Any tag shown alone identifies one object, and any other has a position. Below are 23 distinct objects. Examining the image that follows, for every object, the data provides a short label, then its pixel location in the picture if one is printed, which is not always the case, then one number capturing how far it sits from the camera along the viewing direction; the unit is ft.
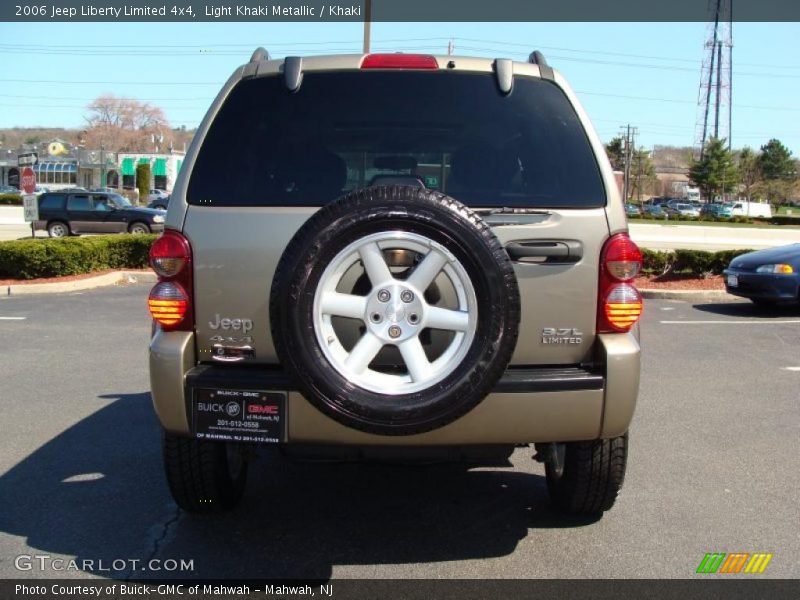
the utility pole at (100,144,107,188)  256.52
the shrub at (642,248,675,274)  48.65
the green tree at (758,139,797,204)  328.49
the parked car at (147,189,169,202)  192.93
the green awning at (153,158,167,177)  271.49
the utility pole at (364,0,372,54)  79.82
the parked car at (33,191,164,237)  84.53
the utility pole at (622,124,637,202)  270.87
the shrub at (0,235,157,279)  44.57
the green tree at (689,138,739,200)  266.36
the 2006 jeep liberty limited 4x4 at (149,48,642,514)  9.46
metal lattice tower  257.14
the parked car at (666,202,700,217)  218.59
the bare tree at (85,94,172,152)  352.49
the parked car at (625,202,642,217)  191.11
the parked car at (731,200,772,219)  237.86
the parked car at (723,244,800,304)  37.11
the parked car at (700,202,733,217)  207.12
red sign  56.65
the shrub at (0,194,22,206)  160.04
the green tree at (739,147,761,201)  322.10
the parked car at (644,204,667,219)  219.86
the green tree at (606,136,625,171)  327.88
